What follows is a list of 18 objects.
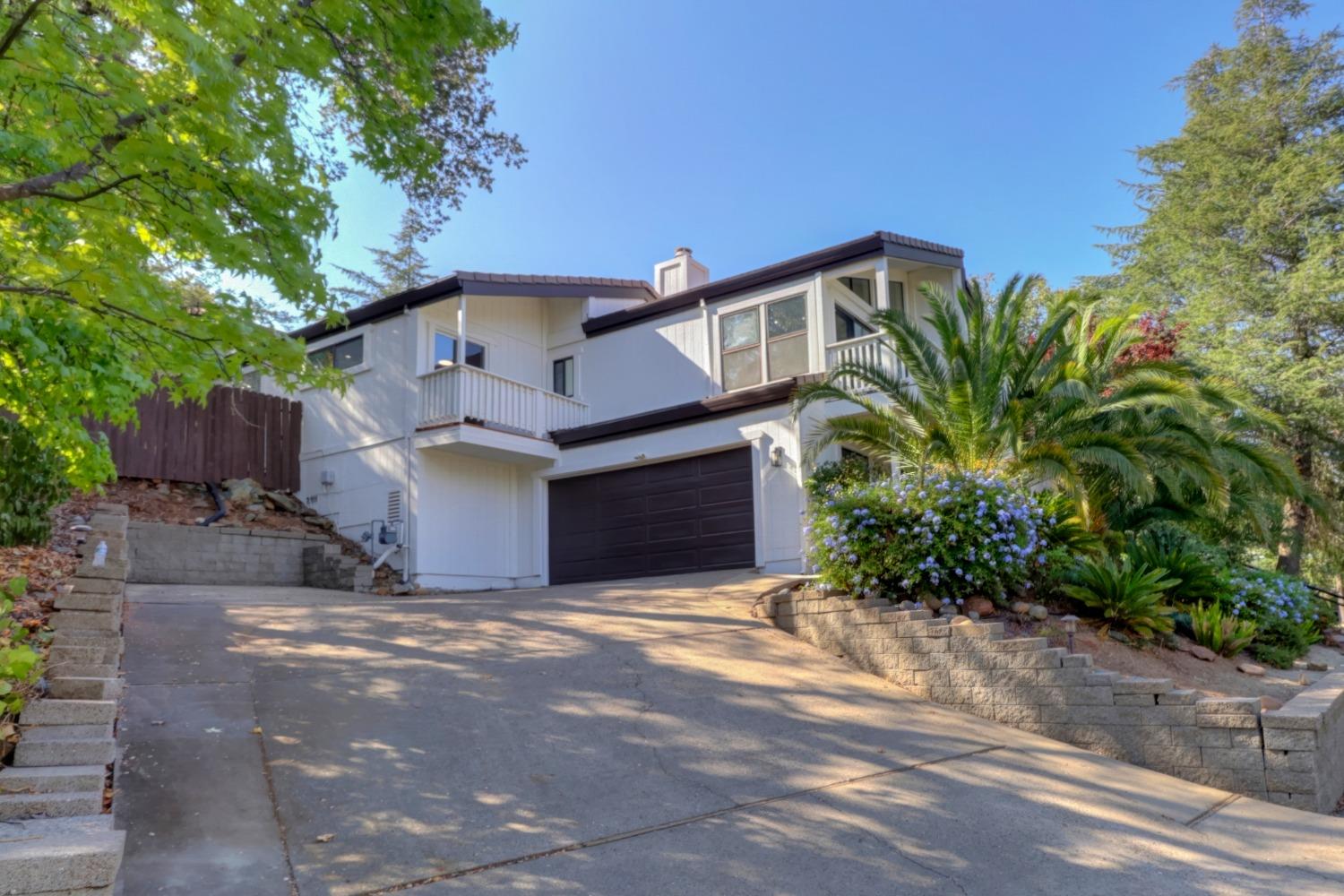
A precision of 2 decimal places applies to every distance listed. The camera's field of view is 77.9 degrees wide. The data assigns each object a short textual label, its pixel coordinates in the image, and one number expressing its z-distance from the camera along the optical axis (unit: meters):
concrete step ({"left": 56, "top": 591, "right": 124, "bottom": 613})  5.66
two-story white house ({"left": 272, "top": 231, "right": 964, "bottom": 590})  14.07
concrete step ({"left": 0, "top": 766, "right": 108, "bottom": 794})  3.38
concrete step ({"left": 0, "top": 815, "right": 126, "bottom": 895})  2.58
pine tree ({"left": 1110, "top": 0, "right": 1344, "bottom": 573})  18.84
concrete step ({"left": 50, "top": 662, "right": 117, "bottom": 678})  4.45
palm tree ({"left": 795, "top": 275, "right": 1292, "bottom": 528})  9.88
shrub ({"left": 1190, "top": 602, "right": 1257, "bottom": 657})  8.70
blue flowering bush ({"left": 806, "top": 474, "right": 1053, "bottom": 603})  7.91
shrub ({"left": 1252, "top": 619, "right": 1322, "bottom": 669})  9.00
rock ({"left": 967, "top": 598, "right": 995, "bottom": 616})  7.83
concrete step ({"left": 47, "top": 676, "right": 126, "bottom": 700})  4.22
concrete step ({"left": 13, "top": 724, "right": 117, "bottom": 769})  3.69
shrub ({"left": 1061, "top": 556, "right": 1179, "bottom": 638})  8.26
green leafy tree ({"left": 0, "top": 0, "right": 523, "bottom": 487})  4.52
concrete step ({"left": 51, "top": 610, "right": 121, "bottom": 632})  5.33
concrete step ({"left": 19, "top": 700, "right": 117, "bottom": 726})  3.91
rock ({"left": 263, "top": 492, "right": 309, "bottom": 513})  15.64
